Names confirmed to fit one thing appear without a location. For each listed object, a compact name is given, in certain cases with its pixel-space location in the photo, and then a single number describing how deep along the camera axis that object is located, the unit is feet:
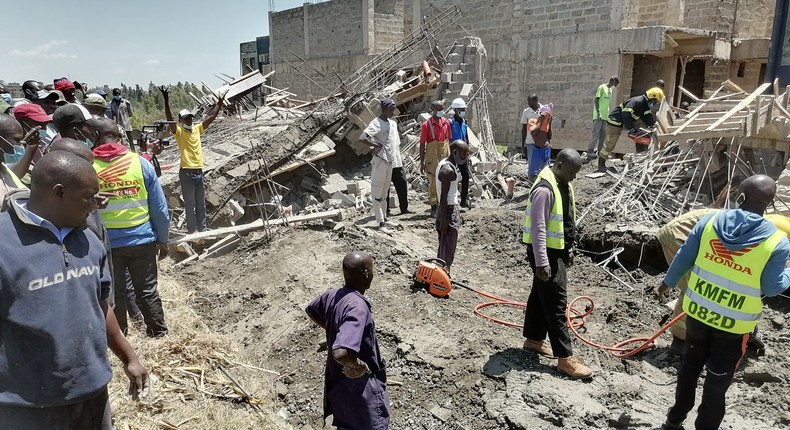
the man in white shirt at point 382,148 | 24.93
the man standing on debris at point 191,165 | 23.34
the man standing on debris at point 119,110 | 32.35
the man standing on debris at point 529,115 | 30.35
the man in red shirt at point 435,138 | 27.25
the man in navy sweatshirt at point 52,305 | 6.21
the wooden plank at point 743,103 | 21.23
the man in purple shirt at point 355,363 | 8.71
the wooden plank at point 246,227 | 22.74
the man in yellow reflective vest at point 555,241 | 12.40
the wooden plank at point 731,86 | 27.53
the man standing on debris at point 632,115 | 30.60
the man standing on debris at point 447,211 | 17.95
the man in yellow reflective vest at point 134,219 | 13.21
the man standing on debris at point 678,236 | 13.82
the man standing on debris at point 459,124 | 28.27
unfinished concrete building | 40.29
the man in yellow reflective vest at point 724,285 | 9.67
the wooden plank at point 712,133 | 20.81
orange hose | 14.42
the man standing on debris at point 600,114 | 33.63
